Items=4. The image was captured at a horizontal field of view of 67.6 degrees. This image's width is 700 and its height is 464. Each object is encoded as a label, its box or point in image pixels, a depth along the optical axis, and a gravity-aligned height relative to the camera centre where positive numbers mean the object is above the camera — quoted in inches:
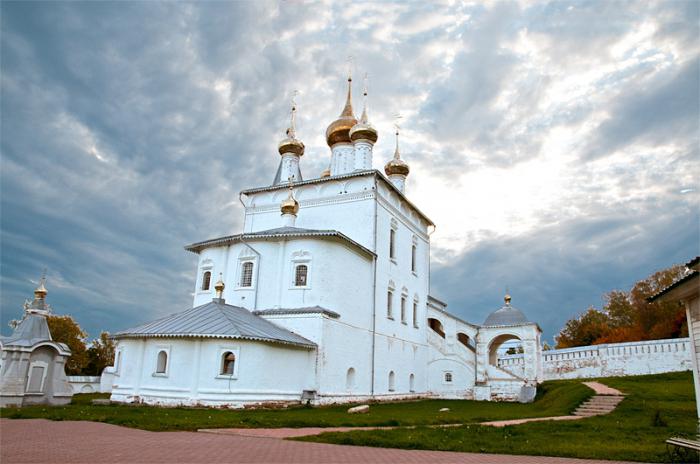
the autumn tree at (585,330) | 1648.6 +173.1
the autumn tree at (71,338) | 1348.4 +63.6
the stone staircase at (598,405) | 573.0 -22.9
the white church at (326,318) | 632.4 +89.0
